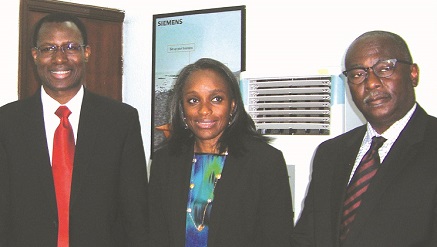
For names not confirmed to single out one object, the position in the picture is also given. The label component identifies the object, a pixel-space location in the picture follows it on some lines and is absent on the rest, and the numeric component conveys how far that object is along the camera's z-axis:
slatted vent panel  2.33
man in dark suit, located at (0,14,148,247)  1.74
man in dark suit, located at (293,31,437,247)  1.38
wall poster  3.19
